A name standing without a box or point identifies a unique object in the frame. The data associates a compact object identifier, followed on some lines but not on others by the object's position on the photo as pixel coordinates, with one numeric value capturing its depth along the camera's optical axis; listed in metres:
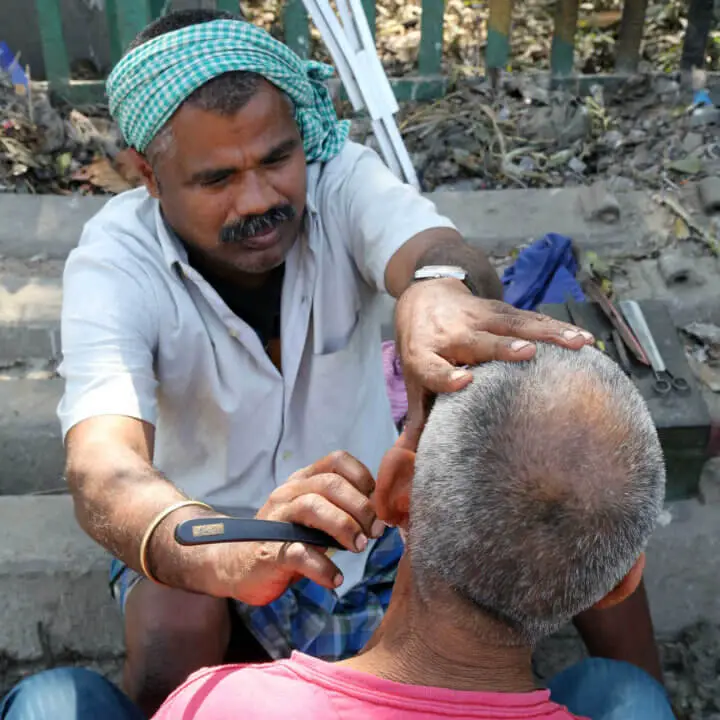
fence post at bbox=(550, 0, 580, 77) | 4.48
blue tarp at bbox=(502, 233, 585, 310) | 3.33
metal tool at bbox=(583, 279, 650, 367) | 2.85
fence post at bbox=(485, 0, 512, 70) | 4.51
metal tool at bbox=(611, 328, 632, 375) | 2.85
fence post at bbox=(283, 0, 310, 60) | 4.34
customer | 1.22
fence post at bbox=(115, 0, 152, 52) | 4.15
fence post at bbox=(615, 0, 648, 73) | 4.59
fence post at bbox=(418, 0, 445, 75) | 4.42
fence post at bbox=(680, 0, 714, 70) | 4.53
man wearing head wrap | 1.89
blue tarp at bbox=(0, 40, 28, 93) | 4.44
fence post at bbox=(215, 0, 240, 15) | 4.22
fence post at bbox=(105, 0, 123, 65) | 4.29
